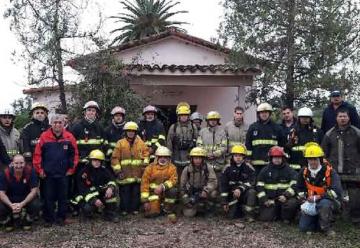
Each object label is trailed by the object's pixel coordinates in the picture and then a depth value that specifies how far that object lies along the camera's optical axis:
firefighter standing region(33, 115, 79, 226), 7.74
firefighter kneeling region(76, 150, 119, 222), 8.02
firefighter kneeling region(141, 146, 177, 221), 8.26
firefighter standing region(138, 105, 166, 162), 8.94
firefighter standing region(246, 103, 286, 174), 8.43
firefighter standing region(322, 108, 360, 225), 7.75
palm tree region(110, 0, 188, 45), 27.69
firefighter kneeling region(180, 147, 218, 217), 8.29
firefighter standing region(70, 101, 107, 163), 8.39
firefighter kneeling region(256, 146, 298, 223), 7.90
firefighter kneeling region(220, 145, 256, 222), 8.14
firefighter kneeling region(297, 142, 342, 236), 7.17
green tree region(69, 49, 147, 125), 10.79
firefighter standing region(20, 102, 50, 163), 8.02
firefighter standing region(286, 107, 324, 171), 8.27
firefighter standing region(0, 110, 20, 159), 8.10
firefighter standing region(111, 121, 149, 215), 8.49
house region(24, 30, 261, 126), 13.05
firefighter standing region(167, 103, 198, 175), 9.02
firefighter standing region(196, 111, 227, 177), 8.83
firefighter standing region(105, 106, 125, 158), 8.73
